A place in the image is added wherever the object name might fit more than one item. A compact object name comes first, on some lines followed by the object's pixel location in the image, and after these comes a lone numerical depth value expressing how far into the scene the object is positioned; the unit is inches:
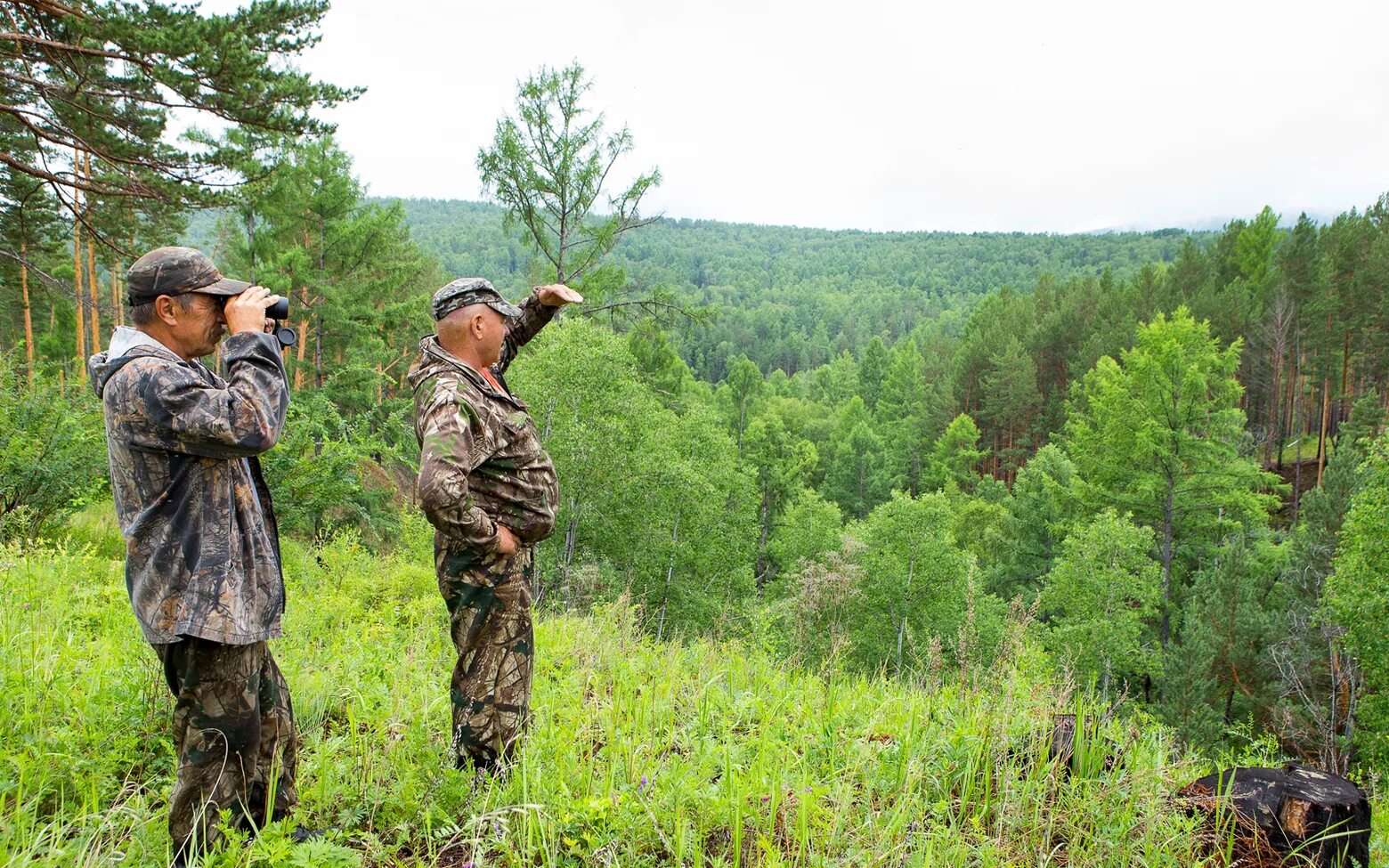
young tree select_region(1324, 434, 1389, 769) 573.9
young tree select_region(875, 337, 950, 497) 1979.6
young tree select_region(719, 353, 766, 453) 2043.6
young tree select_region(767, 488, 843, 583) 1178.0
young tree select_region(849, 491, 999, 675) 958.4
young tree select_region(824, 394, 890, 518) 1863.9
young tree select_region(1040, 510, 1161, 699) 808.9
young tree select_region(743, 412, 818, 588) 1649.5
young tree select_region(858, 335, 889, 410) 2689.5
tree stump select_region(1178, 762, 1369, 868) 98.7
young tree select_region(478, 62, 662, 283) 728.3
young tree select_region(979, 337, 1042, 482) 1775.3
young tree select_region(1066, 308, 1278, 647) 967.0
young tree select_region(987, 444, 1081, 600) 1209.4
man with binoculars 79.6
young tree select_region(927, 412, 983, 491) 1784.0
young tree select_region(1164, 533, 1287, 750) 703.1
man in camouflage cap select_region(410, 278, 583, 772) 104.1
